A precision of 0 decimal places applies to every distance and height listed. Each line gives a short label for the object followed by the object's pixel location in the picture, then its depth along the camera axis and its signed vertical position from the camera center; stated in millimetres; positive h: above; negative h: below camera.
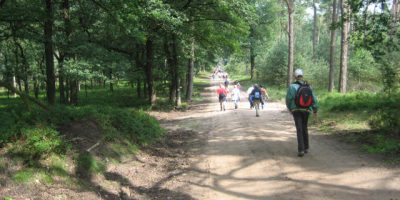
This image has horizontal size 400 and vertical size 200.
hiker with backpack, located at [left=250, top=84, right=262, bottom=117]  18609 -920
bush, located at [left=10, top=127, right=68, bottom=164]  6605 -1155
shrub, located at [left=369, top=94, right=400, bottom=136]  10429 -1285
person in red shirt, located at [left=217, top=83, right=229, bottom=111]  22609 -1036
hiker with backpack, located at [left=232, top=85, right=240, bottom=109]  23484 -1085
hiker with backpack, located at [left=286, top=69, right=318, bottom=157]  8789 -636
